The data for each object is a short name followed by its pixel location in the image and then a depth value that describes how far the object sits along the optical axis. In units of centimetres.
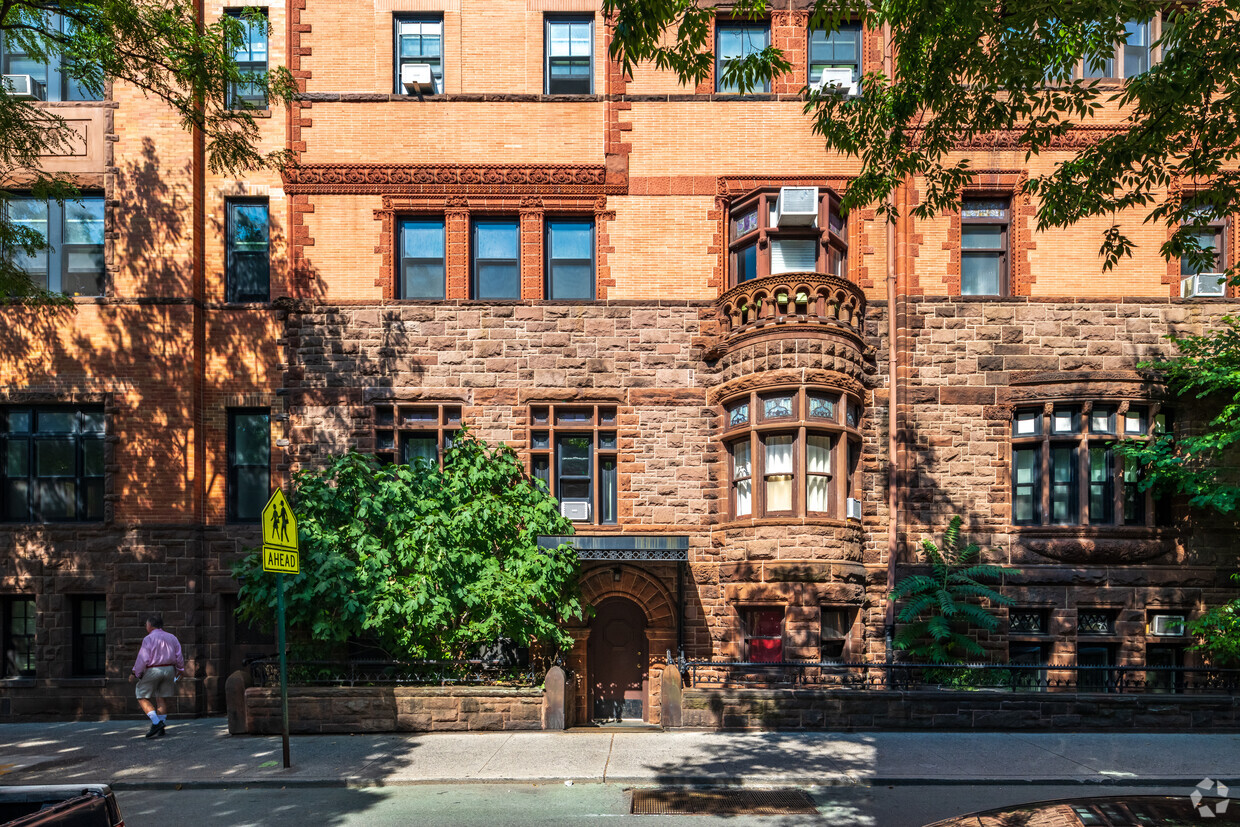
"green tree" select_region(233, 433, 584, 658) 1127
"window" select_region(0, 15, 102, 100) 1477
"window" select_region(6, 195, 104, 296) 1468
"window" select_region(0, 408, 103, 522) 1437
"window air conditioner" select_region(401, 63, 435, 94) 1455
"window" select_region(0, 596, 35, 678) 1420
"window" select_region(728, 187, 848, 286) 1392
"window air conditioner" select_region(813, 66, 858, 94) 1438
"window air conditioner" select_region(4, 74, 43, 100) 1386
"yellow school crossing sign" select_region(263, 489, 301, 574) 914
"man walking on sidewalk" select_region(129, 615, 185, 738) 1214
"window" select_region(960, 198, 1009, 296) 1486
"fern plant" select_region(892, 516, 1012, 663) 1283
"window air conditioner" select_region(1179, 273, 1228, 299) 1424
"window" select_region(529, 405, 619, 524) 1442
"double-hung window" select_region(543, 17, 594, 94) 1509
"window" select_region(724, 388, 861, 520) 1334
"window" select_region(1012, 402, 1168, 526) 1393
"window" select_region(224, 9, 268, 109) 1491
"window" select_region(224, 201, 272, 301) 1501
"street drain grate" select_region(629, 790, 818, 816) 806
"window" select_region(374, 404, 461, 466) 1446
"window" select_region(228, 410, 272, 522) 1479
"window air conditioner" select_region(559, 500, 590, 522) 1440
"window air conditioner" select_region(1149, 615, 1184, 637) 1370
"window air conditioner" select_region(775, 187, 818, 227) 1366
